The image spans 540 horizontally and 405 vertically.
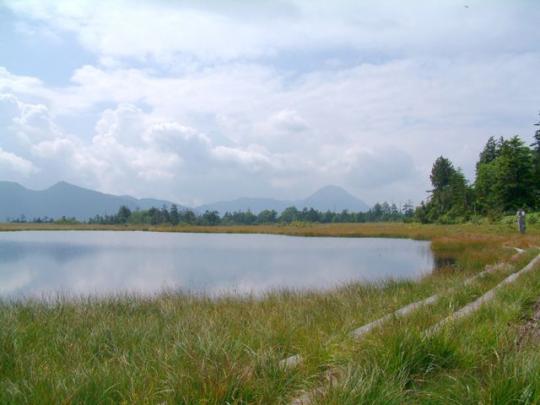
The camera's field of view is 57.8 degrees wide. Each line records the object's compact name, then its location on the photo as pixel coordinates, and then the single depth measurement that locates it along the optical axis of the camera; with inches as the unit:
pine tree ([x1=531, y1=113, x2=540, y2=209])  1605.6
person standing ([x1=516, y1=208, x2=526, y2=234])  968.9
